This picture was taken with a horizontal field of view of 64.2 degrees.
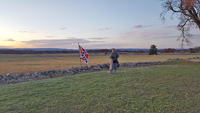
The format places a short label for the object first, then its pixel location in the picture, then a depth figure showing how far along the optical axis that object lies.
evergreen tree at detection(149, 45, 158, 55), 71.38
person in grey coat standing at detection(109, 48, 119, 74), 11.12
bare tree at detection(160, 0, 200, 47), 15.53
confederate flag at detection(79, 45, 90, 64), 17.40
